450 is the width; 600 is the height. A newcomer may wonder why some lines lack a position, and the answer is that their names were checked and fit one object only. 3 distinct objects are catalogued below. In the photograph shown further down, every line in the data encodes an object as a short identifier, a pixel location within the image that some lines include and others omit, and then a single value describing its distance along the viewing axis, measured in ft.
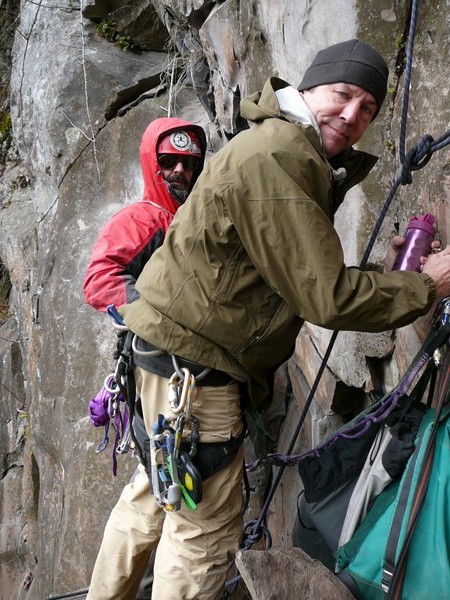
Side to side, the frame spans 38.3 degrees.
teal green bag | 6.47
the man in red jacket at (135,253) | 10.39
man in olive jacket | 6.81
